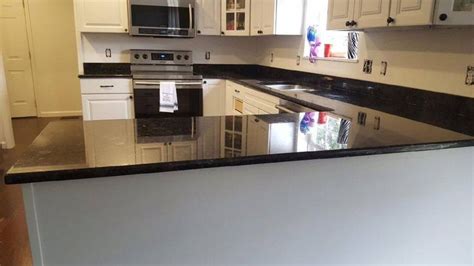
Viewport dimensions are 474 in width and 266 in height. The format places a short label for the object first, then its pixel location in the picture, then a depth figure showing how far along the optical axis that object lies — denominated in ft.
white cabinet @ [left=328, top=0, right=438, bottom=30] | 5.54
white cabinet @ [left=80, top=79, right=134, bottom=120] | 12.21
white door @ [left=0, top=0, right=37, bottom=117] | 16.61
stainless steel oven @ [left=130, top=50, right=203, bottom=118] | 12.37
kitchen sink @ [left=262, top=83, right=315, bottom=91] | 10.78
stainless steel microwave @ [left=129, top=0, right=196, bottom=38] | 12.30
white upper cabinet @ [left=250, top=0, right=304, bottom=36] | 10.97
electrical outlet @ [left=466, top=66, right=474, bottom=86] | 5.93
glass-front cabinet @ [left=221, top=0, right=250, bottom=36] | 12.76
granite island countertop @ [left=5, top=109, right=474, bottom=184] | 3.03
